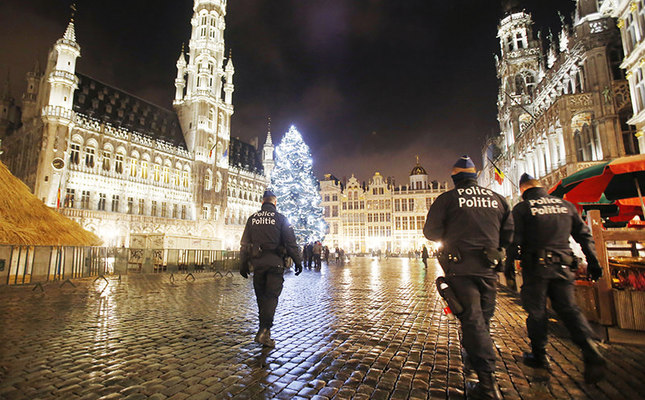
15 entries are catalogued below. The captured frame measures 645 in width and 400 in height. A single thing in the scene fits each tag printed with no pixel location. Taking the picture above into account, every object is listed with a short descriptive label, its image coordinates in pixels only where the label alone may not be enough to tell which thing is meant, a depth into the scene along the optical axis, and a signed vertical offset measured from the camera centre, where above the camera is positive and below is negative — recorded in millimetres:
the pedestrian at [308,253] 19803 -673
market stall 4051 -529
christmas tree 25250 +4399
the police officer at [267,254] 4168 -161
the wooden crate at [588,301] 4355 -856
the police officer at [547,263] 3222 -233
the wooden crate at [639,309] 3996 -869
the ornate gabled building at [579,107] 16609 +7541
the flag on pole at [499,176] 21050 +4349
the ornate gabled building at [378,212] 58094 +5603
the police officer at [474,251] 2654 -90
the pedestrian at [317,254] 19578 -761
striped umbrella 5523 +1232
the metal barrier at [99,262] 9844 -773
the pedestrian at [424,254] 20653 -859
